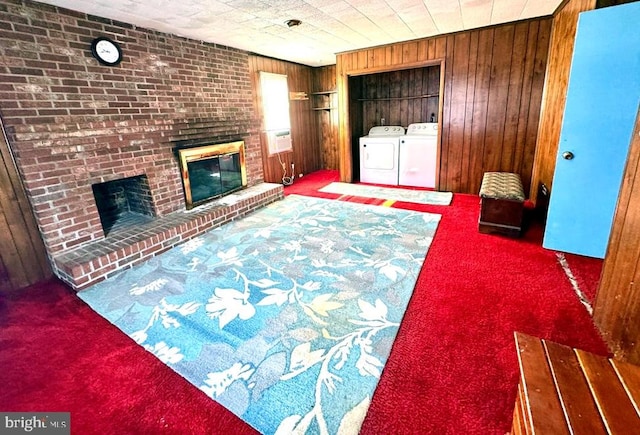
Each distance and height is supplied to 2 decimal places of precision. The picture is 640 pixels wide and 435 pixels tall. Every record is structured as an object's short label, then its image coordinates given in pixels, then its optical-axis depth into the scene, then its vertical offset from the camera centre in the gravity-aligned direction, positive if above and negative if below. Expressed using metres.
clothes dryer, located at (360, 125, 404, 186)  5.18 -0.57
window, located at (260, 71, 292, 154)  5.12 +0.34
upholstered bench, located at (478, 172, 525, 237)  2.93 -0.90
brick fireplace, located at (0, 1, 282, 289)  2.42 +0.11
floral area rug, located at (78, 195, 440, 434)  1.43 -1.19
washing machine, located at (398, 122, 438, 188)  4.83 -0.61
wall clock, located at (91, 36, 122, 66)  2.79 +0.85
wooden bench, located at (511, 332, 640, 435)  0.79 -0.80
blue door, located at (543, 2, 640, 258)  2.06 -0.14
